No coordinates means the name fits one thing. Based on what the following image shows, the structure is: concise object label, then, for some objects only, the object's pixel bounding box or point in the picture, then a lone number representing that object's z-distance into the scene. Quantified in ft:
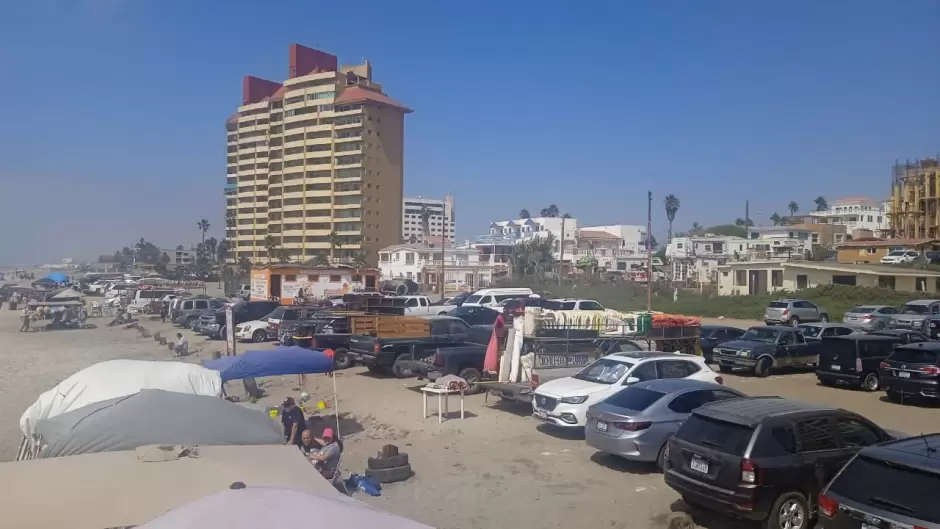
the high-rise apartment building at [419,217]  622.13
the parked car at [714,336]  79.63
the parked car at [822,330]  80.28
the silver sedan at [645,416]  34.06
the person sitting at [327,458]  32.67
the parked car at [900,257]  197.96
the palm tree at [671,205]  419.33
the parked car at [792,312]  122.97
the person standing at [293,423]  37.59
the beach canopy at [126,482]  14.92
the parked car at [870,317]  110.93
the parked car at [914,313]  105.60
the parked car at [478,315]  95.09
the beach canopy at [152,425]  22.50
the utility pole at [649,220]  121.04
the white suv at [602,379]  41.81
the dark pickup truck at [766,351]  71.00
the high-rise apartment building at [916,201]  261.85
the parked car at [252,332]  102.68
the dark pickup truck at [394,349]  66.85
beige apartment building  329.31
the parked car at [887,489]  16.97
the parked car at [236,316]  110.52
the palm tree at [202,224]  474.08
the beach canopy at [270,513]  10.82
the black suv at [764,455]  24.75
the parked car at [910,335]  68.88
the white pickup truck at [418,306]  99.71
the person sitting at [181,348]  90.07
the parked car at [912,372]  52.95
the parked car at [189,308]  127.85
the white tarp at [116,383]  32.22
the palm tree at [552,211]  600.39
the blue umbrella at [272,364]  44.52
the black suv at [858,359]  61.46
